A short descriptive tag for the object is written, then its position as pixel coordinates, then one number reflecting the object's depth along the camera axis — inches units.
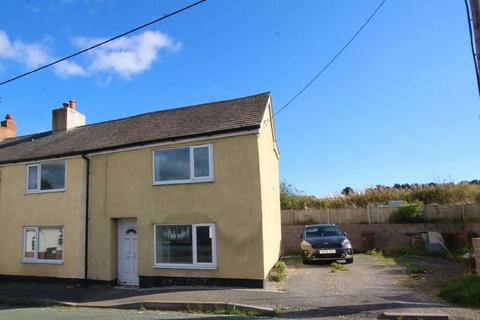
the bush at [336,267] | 588.7
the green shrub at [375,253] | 776.9
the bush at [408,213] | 840.9
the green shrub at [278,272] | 522.5
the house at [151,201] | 497.4
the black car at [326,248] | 638.5
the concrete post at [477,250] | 430.2
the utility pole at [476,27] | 337.1
